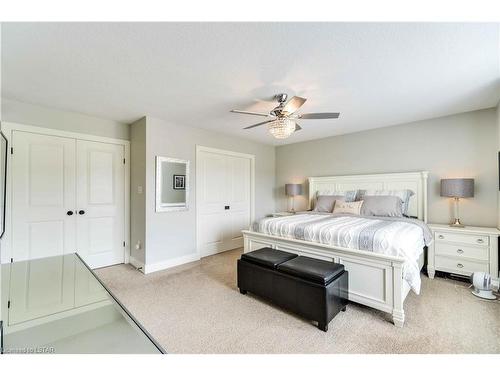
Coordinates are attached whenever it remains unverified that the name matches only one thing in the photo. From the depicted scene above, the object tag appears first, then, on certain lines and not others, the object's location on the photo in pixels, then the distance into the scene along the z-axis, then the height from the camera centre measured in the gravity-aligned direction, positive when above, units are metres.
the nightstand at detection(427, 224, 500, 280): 2.84 -0.83
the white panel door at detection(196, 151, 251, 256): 4.30 -0.26
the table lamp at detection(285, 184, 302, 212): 5.08 -0.03
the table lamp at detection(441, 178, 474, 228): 3.10 -0.01
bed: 2.10 -0.65
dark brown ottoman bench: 2.00 -0.92
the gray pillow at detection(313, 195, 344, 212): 4.14 -0.27
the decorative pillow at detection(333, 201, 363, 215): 3.68 -0.33
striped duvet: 2.15 -0.50
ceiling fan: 2.50 +0.80
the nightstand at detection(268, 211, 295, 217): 4.98 -0.57
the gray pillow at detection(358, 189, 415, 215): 3.64 -0.10
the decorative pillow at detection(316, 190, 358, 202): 4.16 -0.12
